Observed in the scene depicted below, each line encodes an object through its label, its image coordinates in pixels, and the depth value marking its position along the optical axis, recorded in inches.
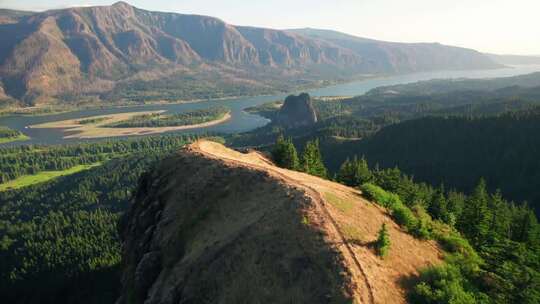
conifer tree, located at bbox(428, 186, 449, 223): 2614.2
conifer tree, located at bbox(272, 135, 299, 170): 3383.4
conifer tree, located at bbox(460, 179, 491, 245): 2568.9
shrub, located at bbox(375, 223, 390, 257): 1542.8
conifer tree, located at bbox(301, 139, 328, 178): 3569.9
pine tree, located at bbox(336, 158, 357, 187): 3266.5
